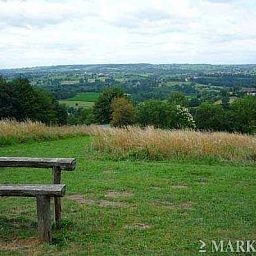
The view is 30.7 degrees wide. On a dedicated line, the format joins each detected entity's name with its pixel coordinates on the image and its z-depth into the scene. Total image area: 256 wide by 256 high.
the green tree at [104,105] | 54.72
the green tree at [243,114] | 58.31
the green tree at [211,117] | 57.44
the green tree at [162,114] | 51.66
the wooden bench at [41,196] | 4.99
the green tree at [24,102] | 40.78
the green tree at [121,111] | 49.16
